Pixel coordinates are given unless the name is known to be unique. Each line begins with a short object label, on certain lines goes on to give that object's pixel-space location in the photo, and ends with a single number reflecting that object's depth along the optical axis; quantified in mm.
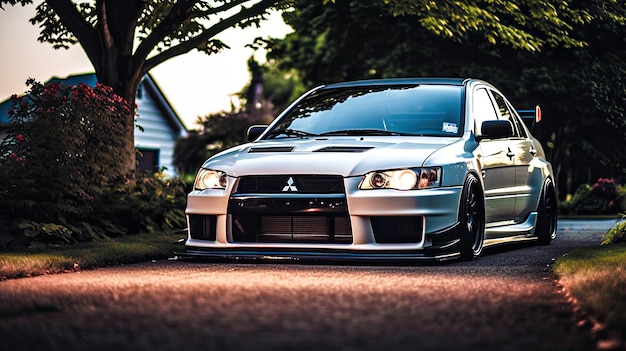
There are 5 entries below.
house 35969
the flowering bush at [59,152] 11445
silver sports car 8992
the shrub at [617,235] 12047
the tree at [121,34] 15695
